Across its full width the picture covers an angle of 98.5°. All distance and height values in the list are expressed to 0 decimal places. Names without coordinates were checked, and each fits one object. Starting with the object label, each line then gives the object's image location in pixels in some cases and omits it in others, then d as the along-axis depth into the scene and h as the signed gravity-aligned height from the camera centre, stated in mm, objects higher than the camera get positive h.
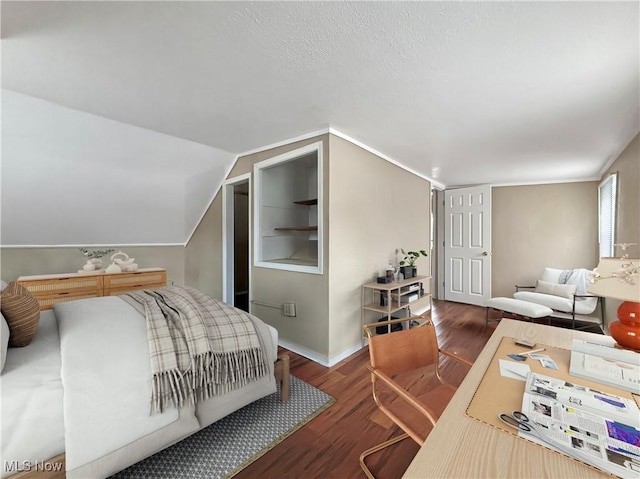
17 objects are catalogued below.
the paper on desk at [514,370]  1146 -570
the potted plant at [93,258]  3781 -286
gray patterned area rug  1513 -1266
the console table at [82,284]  3459 -623
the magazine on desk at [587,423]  718 -565
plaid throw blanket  1453 -655
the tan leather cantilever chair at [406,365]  1287 -678
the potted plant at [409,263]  3600 -348
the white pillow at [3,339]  1221 -468
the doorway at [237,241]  3994 -44
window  3254 +322
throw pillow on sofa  3740 -721
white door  4719 -115
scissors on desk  811 -570
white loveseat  3533 -807
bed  1172 -751
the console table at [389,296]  2979 -698
